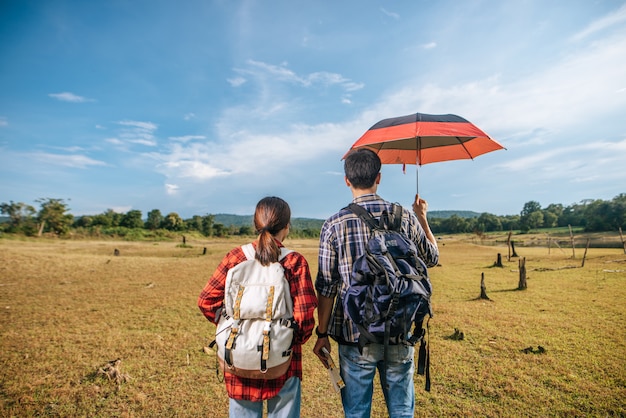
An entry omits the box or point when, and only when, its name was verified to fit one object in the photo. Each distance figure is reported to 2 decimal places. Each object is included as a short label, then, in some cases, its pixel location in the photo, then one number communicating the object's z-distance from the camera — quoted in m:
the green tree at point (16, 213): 44.97
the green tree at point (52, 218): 46.53
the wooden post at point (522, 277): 13.57
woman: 2.36
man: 2.35
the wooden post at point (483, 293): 11.59
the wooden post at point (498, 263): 21.81
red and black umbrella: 3.26
